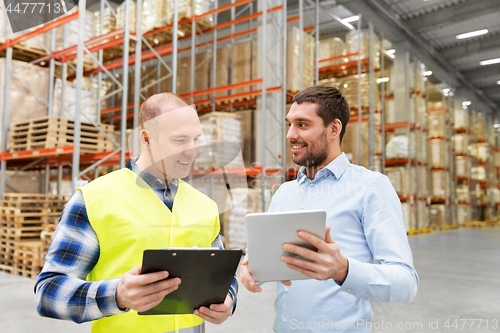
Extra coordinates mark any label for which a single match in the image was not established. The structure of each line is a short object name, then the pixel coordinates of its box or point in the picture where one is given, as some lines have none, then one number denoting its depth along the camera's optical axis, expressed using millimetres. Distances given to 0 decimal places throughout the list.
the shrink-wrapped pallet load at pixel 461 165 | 21250
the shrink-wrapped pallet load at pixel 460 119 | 21094
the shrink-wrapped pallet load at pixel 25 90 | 8383
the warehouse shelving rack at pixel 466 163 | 21016
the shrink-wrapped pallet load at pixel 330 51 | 12789
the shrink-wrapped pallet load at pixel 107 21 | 11203
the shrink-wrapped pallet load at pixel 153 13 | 10336
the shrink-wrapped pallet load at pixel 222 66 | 10727
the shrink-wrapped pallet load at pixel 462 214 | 21125
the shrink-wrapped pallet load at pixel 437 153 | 18031
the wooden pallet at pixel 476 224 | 21016
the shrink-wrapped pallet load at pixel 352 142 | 11750
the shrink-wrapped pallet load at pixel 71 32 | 9469
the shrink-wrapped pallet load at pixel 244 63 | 10215
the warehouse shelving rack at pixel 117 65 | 7312
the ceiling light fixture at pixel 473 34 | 17202
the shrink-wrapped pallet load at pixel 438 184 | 17703
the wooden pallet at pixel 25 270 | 6883
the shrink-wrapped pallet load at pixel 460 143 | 20953
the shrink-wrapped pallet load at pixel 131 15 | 10742
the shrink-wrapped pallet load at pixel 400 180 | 14656
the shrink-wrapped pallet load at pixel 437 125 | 18328
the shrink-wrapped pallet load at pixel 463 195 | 21297
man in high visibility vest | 1226
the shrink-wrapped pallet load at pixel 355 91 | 12555
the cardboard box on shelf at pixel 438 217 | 17812
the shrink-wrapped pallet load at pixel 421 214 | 16253
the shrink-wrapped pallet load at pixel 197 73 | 11148
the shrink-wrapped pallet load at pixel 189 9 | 10125
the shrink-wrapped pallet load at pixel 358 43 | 12844
